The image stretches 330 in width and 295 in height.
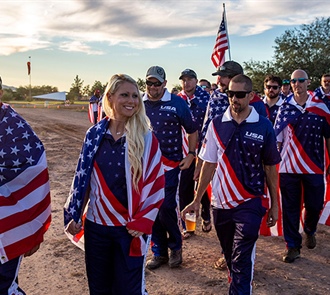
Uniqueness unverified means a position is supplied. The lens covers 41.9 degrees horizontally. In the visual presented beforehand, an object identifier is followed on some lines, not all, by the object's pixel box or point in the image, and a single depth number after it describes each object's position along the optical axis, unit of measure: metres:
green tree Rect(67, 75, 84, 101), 72.70
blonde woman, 3.30
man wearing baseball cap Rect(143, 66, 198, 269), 5.28
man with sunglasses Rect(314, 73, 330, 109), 6.00
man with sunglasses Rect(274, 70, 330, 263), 5.68
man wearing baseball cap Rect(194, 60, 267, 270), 5.18
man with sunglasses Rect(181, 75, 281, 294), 3.93
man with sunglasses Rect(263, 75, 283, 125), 6.94
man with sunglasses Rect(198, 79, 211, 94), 12.63
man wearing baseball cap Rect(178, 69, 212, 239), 6.69
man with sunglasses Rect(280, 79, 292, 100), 9.41
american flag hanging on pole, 9.52
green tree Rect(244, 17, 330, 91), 32.31
